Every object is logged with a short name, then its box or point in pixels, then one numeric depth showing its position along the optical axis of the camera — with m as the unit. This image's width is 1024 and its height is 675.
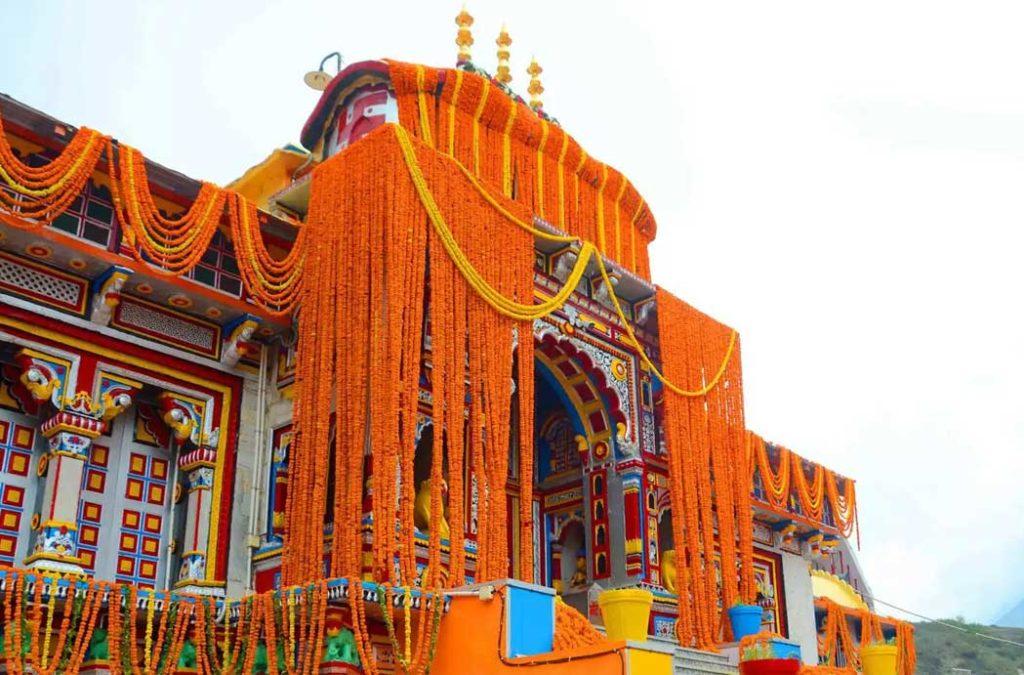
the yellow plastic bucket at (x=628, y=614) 10.72
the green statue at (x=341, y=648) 9.35
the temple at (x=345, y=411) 9.70
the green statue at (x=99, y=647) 9.37
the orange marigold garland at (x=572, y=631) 9.92
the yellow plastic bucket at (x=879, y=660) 14.55
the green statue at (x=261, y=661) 9.95
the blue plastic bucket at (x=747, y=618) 13.53
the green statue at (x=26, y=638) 8.77
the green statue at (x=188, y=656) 9.84
